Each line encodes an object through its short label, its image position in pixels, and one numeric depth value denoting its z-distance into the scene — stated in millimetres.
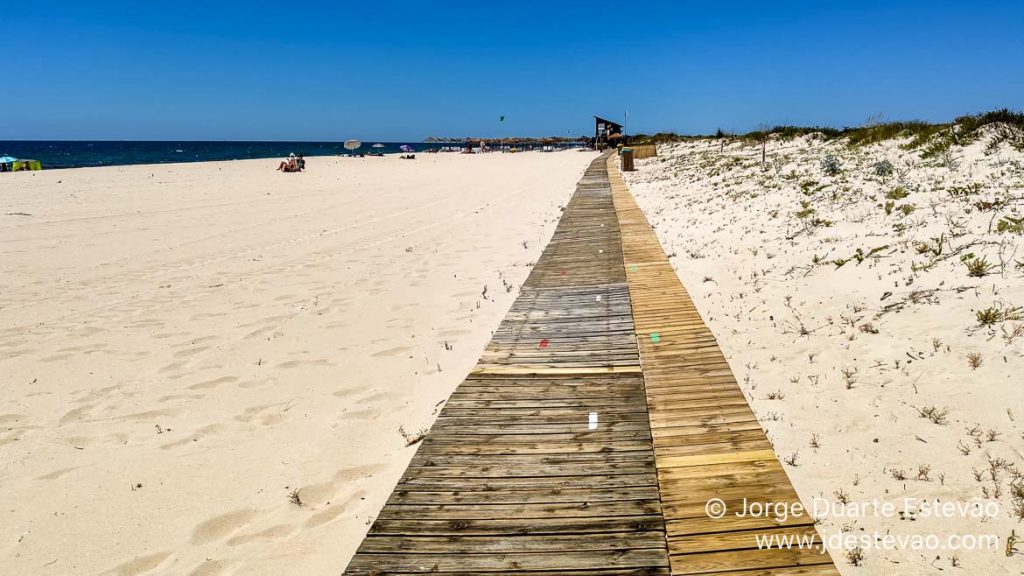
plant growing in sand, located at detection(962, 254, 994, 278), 5047
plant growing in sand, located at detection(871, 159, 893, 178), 10663
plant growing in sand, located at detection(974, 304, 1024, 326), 4266
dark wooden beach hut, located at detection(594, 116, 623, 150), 57938
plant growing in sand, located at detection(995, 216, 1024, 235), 5727
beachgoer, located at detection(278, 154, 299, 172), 34781
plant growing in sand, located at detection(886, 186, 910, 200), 8656
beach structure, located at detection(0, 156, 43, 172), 35250
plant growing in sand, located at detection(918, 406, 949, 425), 3521
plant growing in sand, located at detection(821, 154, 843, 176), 12488
